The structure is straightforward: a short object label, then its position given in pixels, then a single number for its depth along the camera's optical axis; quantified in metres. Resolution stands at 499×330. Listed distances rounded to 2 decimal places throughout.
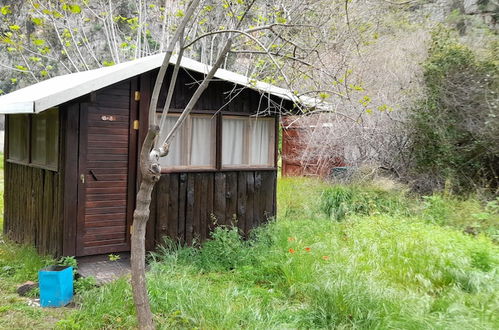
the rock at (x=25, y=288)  5.18
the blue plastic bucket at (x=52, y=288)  4.80
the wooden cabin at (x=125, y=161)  5.71
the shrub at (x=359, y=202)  8.77
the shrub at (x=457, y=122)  9.55
